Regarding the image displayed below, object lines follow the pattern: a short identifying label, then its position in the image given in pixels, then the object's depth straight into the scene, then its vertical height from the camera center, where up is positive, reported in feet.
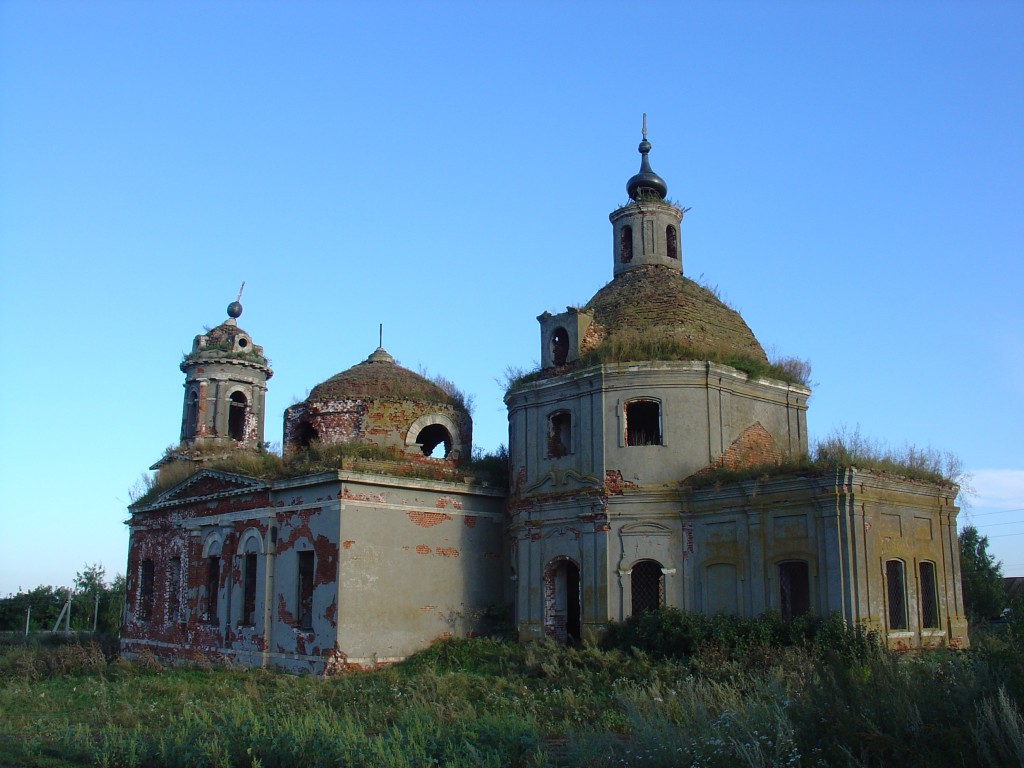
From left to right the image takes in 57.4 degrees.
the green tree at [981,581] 114.21 -1.41
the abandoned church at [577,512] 60.75 +4.05
